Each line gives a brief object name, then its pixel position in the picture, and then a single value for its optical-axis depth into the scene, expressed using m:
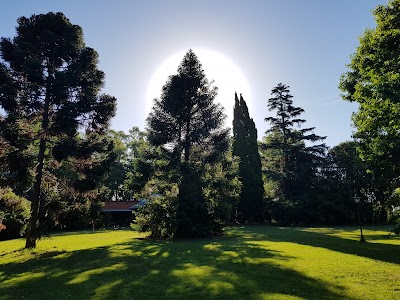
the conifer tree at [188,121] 27.27
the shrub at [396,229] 12.23
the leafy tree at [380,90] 11.49
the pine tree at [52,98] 17.88
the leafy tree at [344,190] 42.34
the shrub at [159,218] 24.34
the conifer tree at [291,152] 48.19
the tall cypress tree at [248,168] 44.28
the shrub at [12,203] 17.60
